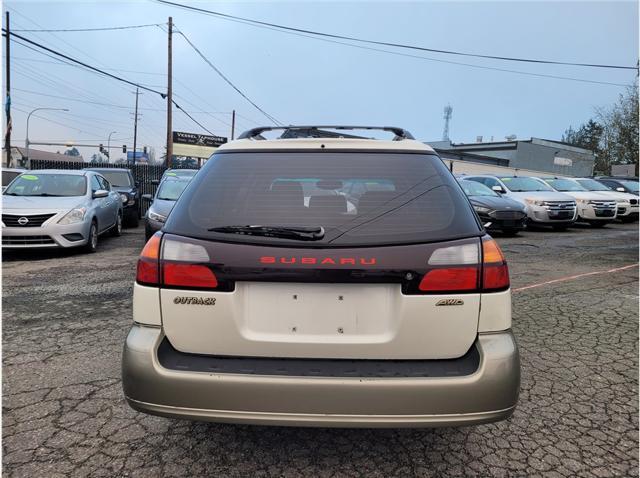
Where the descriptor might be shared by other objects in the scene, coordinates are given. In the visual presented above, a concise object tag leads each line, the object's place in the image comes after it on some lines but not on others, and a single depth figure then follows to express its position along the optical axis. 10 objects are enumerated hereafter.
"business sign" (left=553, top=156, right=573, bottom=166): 51.34
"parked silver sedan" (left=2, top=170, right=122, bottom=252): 7.60
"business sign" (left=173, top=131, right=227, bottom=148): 35.47
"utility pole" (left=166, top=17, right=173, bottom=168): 21.69
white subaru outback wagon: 1.83
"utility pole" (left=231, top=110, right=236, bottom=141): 43.59
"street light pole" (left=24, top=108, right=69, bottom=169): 46.39
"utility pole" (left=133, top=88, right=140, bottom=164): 57.42
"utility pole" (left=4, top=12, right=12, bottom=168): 21.88
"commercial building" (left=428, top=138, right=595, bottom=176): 48.06
